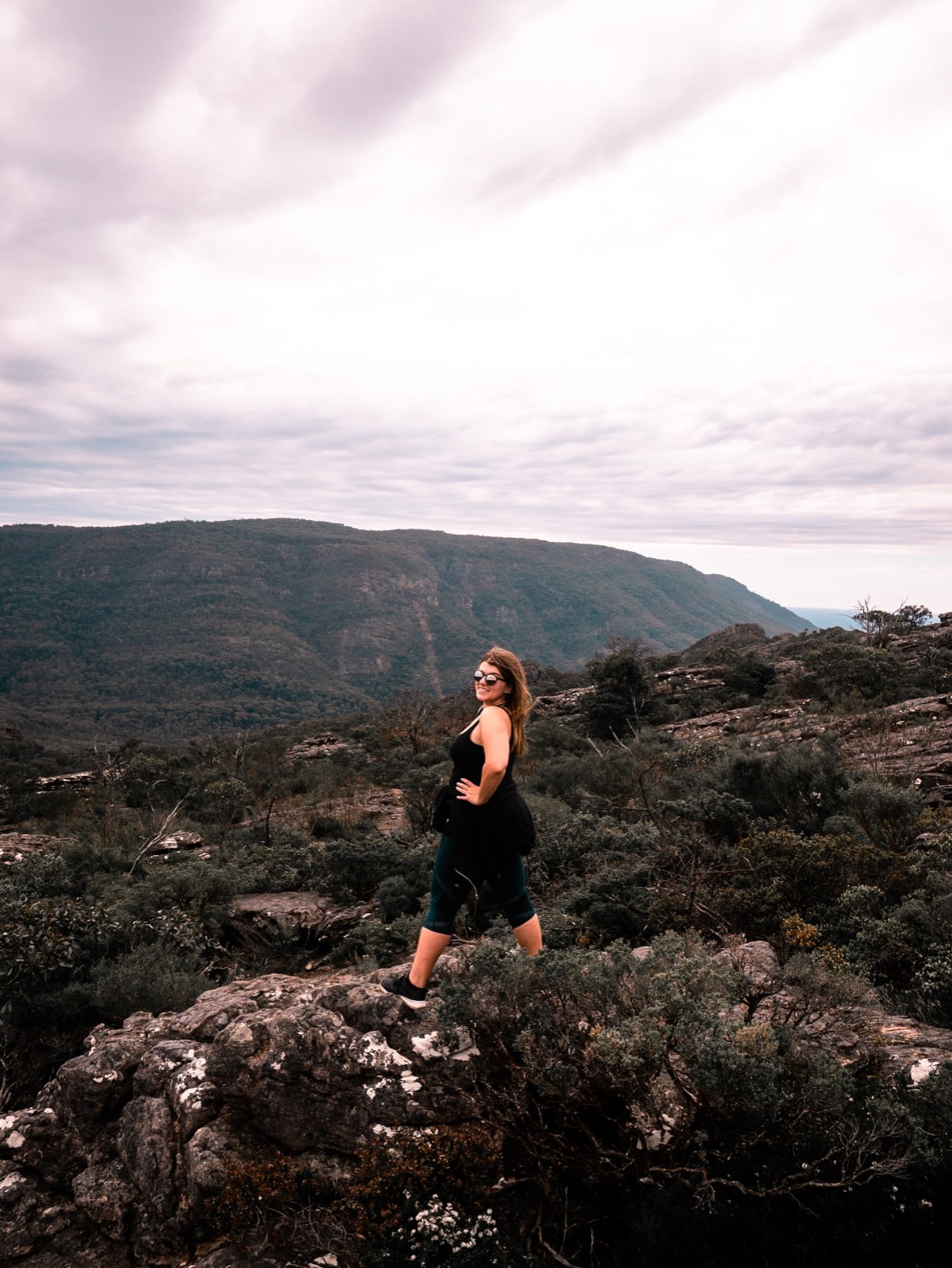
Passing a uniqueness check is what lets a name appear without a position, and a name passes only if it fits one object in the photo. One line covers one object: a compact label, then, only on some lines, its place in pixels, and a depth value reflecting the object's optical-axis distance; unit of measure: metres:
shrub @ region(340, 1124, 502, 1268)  2.29
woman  3.40
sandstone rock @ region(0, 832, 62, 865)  9.34
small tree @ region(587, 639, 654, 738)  21.81
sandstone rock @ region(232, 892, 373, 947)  6.86
